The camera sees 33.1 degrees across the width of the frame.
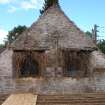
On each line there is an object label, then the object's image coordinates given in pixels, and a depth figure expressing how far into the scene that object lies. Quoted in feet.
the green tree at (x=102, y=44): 79.97
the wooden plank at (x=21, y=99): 22.46
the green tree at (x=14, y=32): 75.71
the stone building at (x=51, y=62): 29.45
